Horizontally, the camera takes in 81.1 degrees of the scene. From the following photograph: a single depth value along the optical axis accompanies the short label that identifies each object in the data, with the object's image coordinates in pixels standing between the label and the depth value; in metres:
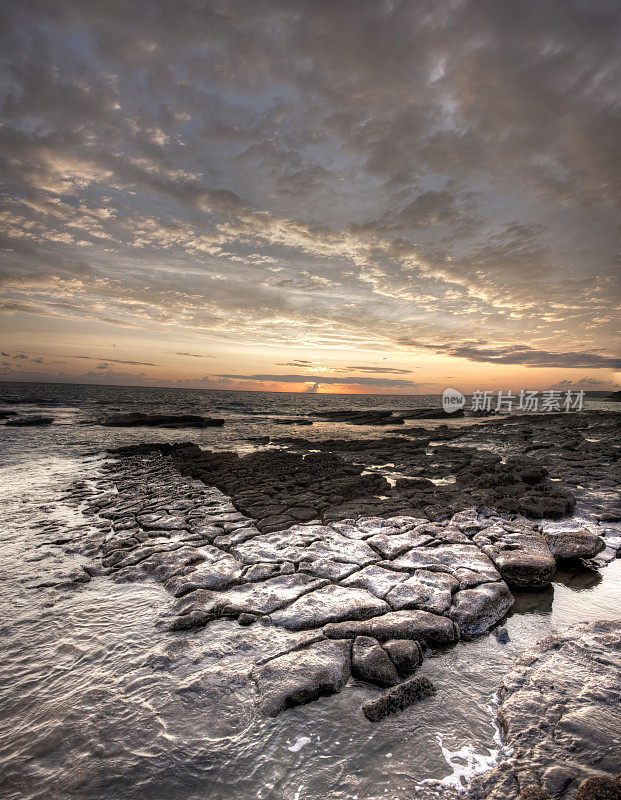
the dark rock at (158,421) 24.31
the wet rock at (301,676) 2.77
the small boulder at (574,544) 5.16
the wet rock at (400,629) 3.39
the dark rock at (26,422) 21.90
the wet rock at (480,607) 3.66
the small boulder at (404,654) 3.07
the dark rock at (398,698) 2.63
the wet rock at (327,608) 3.65
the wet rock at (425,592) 3.83
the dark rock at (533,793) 1.98
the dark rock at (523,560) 4.49
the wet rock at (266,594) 3.88
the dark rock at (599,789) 1.90
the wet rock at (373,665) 2.96
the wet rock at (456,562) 4.41
